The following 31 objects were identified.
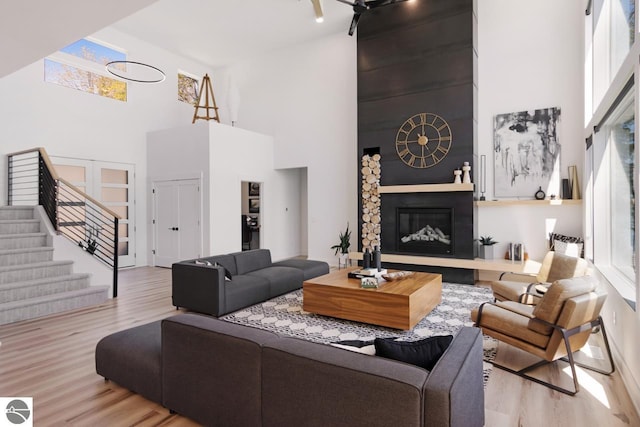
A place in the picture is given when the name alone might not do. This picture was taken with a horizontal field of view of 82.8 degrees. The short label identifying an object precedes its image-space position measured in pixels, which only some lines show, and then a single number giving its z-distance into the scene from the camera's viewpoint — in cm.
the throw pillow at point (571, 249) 530
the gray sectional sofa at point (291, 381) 145
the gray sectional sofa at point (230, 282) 421
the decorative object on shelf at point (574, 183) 556
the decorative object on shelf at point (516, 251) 591
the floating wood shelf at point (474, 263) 562
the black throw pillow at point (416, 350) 166
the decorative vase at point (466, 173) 593
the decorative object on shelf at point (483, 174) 638
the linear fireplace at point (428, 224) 602
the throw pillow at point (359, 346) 179
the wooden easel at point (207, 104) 771
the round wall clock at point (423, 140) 624
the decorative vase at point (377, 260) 467
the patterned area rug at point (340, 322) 358
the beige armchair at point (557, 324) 260
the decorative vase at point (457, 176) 598
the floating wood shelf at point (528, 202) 555
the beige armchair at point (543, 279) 379
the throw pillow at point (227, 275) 459
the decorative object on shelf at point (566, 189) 566
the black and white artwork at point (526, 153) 586
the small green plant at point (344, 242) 748
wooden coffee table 366
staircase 427
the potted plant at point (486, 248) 602
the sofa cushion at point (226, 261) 489
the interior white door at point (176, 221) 747
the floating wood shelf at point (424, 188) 590
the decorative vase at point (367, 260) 469
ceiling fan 628
